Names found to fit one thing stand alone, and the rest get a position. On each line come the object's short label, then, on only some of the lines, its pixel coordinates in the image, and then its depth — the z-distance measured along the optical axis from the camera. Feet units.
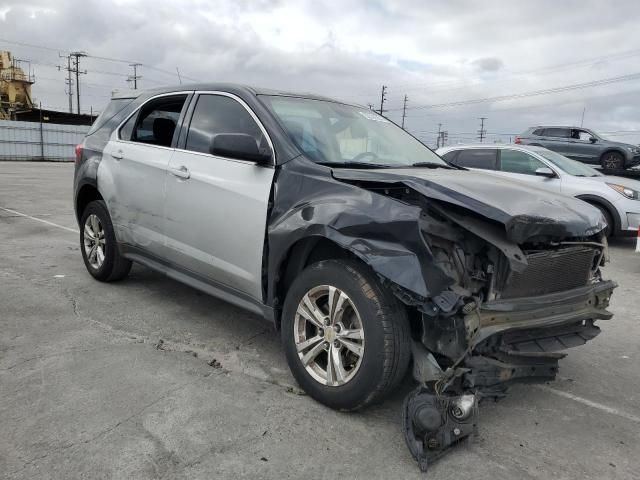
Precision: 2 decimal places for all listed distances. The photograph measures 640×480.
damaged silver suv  8.64
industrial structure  137.28
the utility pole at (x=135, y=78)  206.81
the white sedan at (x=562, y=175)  27.63
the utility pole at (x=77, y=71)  207.65
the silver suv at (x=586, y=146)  51.44
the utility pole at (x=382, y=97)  240.73
